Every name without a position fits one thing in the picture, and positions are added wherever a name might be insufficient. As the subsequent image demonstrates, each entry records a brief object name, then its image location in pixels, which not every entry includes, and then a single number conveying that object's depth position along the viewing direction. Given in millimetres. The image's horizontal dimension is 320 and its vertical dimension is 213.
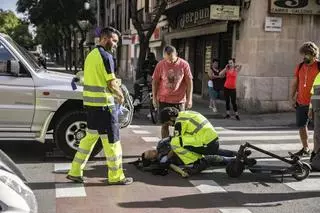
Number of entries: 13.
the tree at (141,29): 19047
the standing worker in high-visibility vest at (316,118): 7512
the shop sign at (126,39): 27584
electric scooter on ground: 7102
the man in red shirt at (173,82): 8445
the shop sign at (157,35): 28169
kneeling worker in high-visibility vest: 7297
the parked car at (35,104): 7805
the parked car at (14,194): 3164
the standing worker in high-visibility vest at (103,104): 6566
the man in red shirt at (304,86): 8188
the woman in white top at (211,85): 16484
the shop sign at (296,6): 15945
